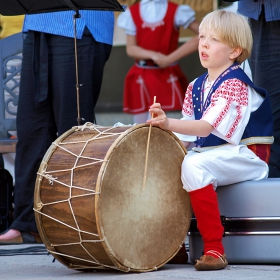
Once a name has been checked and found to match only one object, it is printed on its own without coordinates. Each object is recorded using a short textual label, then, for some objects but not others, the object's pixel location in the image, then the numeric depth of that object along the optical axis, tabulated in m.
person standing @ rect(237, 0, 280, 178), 8.87
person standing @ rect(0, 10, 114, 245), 9.11
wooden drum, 6.66
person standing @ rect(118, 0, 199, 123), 12.39
